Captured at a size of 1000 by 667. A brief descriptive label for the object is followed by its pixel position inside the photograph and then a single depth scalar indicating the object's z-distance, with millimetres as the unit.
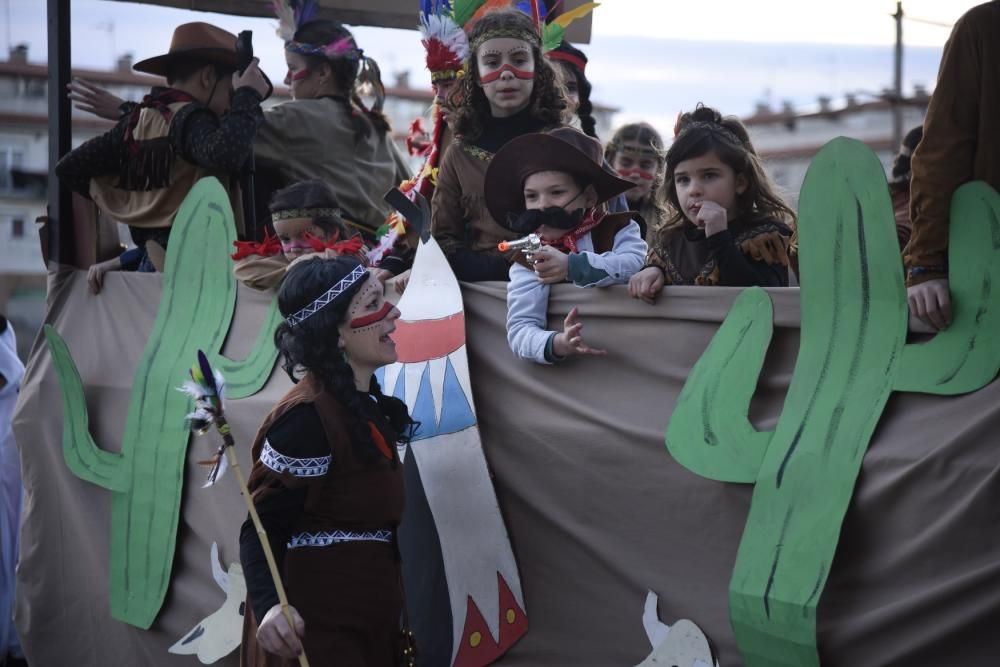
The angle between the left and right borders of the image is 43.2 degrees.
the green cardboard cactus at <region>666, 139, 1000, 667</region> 2854
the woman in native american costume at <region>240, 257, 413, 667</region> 3107
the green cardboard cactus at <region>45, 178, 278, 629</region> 5137
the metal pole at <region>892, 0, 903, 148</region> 22766
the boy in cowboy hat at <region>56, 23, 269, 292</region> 5277
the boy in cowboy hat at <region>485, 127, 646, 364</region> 3752
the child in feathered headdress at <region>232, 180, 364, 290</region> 4809
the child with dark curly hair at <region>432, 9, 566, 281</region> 4328
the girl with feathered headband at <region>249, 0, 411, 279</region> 5613
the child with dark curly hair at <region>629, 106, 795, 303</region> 3482
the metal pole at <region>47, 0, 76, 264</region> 6109
